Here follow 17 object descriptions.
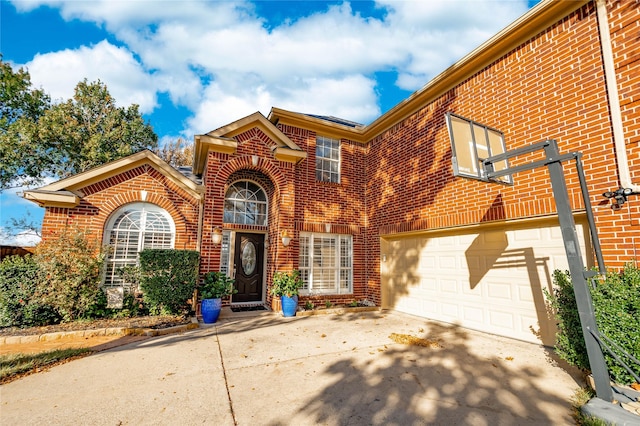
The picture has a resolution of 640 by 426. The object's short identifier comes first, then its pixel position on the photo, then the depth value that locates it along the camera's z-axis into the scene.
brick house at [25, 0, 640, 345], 4.62
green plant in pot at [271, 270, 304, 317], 7.73
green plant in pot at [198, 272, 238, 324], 6.88
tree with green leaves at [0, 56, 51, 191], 14.59
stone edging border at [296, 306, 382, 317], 7.99
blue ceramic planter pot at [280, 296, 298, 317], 7.73
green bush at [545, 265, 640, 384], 3.32
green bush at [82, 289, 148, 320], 6.89
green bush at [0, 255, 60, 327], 6.20
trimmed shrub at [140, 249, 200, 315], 7.02
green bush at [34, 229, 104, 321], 6.35
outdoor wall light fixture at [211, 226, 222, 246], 7.64
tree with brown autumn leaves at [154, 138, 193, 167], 21.44
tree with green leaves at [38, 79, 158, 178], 15.48
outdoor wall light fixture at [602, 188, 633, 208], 4.11
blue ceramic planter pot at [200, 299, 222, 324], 6.88
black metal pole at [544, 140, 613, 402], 3.19
